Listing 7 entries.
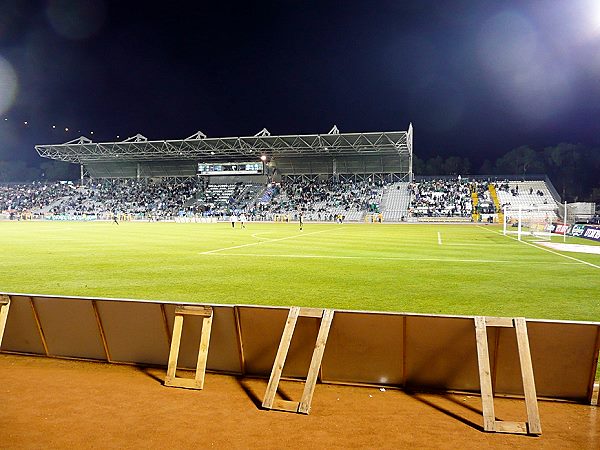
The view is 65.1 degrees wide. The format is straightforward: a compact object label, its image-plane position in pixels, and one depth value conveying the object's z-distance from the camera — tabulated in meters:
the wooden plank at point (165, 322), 7.18
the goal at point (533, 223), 38.00
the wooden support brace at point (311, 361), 5.87
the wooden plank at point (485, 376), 5.42
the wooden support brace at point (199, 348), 6.63
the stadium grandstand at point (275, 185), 66.62
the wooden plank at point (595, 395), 6.02
